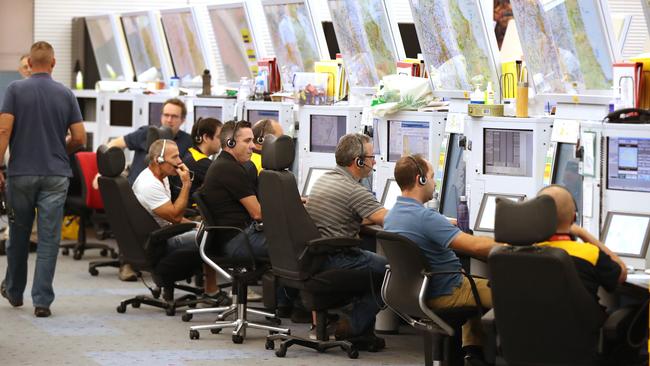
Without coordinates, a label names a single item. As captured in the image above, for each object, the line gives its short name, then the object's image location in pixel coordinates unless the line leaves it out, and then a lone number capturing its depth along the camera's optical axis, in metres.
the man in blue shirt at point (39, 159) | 14.13
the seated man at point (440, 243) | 10.60
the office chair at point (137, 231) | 14.18
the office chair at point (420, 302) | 10.51
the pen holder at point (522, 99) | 11.81
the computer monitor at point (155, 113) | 20.48
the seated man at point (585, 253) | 8.89
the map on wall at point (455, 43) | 12.77
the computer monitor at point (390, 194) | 13.65
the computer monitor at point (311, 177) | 15.40
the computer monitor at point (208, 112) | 18.19
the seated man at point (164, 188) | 14.62
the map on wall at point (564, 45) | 10.87
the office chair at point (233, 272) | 13.15
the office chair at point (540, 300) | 8.48
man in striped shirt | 12.31
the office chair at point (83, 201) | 19.16
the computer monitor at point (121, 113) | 21.47
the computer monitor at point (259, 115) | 16.39
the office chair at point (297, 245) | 12.01
